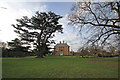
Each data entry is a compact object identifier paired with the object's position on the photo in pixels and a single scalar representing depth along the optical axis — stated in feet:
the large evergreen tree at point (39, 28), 94.27
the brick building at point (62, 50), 215.72
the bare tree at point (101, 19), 32.14
